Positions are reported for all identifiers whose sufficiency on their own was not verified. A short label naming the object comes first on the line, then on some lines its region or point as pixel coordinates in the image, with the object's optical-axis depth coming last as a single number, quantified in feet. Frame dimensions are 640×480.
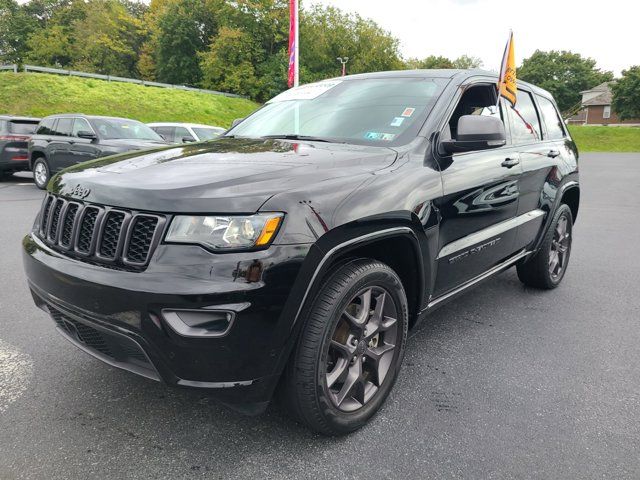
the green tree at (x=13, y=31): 185.26
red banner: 48.34
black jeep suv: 5.85
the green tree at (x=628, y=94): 180.04
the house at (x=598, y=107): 230.07
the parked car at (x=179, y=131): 42.01
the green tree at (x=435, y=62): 248.65
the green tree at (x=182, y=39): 171.32
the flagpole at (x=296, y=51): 47.85
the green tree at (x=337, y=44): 167.94
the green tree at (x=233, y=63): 149.18
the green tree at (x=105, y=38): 177.47
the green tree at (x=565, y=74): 259.60
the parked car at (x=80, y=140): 33.50
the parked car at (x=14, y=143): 39.47
